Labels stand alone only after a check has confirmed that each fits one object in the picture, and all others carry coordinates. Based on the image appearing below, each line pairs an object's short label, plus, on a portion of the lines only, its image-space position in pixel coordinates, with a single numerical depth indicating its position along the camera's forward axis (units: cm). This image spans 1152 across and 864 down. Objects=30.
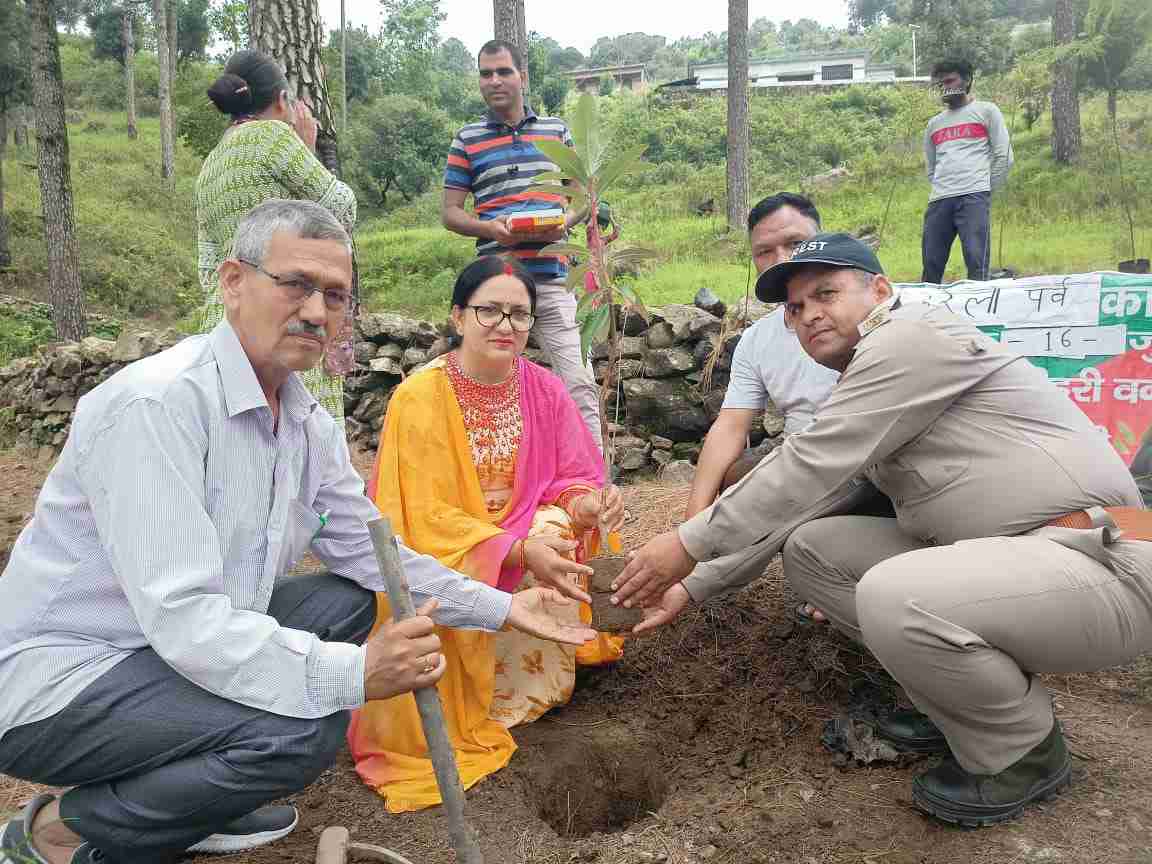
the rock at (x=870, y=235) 1080
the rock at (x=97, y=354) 750
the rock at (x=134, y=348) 739
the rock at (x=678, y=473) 522
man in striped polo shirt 407
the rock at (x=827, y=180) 1744
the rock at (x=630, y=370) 593
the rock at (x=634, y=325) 596
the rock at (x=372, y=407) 659
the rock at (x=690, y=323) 581
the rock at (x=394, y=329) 662
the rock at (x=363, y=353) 664
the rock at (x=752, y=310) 579
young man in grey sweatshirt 621
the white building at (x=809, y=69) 4134
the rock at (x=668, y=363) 579
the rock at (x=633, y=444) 583
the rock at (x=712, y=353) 569
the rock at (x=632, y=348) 593
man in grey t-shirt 306
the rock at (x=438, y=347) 651
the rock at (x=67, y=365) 748
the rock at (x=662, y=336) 589
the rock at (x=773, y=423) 538
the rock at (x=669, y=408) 577
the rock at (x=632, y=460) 577
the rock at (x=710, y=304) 607
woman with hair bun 320
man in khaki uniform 197
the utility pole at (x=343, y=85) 2656
